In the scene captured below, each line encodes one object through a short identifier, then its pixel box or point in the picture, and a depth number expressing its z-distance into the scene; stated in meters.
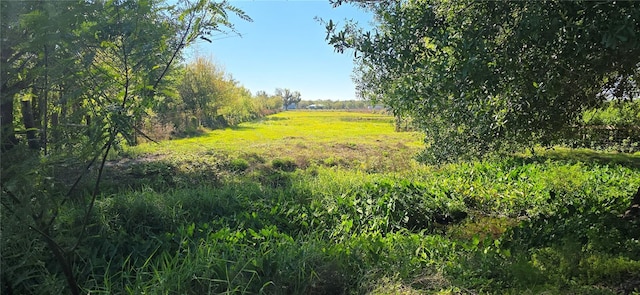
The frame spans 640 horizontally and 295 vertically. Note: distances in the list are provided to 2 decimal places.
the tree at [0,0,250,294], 2.22
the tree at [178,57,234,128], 30.25
